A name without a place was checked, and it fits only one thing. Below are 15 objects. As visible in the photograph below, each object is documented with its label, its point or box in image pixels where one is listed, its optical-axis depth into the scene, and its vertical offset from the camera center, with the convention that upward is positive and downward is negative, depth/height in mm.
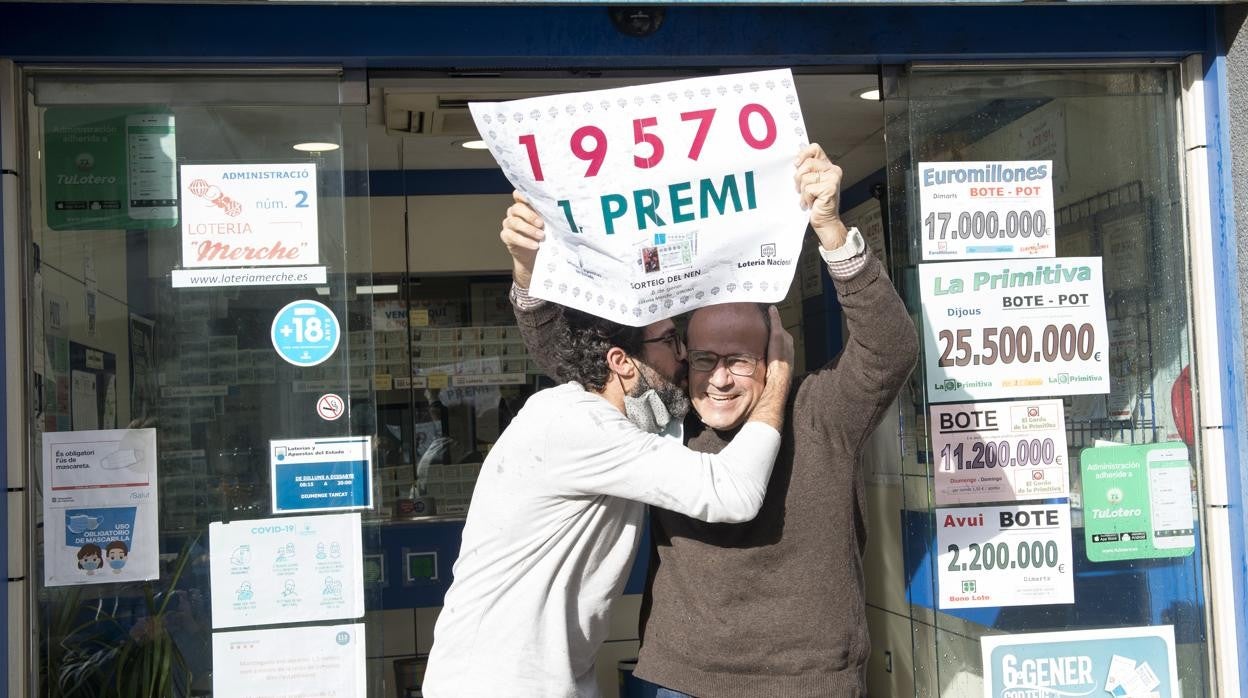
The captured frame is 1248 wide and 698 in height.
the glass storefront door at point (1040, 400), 3715 -55
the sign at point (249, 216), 3426 +522
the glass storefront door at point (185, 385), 3379 +73
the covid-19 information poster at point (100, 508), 3361 -242
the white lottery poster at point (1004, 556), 3711 -506
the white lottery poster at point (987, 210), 3713 +505
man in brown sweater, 2898 -323
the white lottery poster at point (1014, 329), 3707 +154
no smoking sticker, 3453 -5
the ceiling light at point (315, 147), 3486 +711
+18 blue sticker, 3443 +202
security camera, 3520 +1035
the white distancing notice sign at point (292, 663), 3414 -678
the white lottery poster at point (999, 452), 3711 -201
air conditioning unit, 4973 +1209
